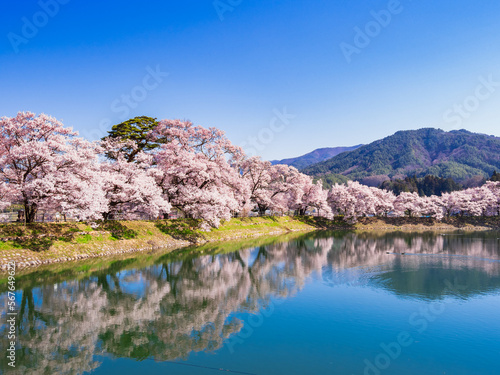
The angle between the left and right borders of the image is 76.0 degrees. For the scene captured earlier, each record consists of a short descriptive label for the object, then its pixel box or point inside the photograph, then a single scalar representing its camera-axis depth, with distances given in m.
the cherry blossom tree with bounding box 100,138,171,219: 39.09
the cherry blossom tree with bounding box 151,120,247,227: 46.75
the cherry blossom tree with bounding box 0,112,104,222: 28.73
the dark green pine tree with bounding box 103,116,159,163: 52.84
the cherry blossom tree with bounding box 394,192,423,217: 97.81
